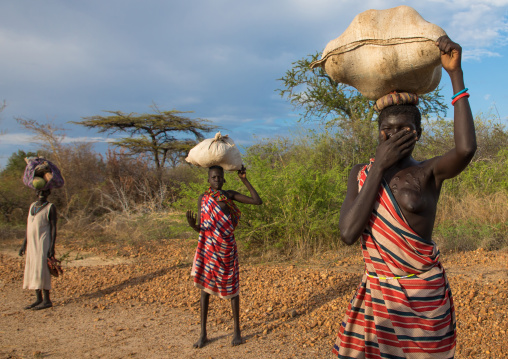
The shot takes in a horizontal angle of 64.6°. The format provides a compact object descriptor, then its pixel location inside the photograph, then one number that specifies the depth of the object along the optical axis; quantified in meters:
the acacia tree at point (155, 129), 15.78
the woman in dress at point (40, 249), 4.83
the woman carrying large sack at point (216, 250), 3.49
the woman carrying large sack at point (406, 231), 1.54
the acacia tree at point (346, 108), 10.02
